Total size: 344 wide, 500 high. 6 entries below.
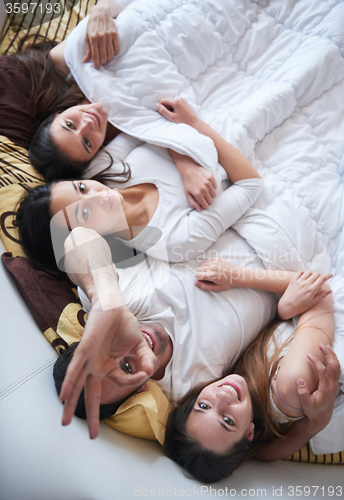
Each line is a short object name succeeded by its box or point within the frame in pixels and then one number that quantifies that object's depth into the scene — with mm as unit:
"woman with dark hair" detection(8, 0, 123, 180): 894
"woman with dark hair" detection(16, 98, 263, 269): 714
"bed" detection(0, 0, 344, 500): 632
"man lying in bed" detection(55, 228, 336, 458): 559
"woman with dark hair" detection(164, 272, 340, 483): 703
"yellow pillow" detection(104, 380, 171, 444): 709
